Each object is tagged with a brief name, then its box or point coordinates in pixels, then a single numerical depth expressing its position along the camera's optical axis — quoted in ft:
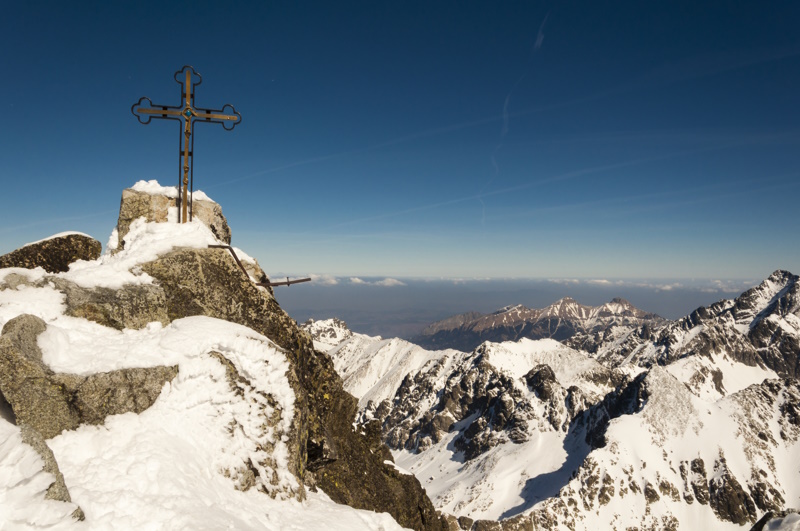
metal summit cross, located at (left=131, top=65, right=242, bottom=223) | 55.06
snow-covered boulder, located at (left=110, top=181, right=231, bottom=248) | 57.93
